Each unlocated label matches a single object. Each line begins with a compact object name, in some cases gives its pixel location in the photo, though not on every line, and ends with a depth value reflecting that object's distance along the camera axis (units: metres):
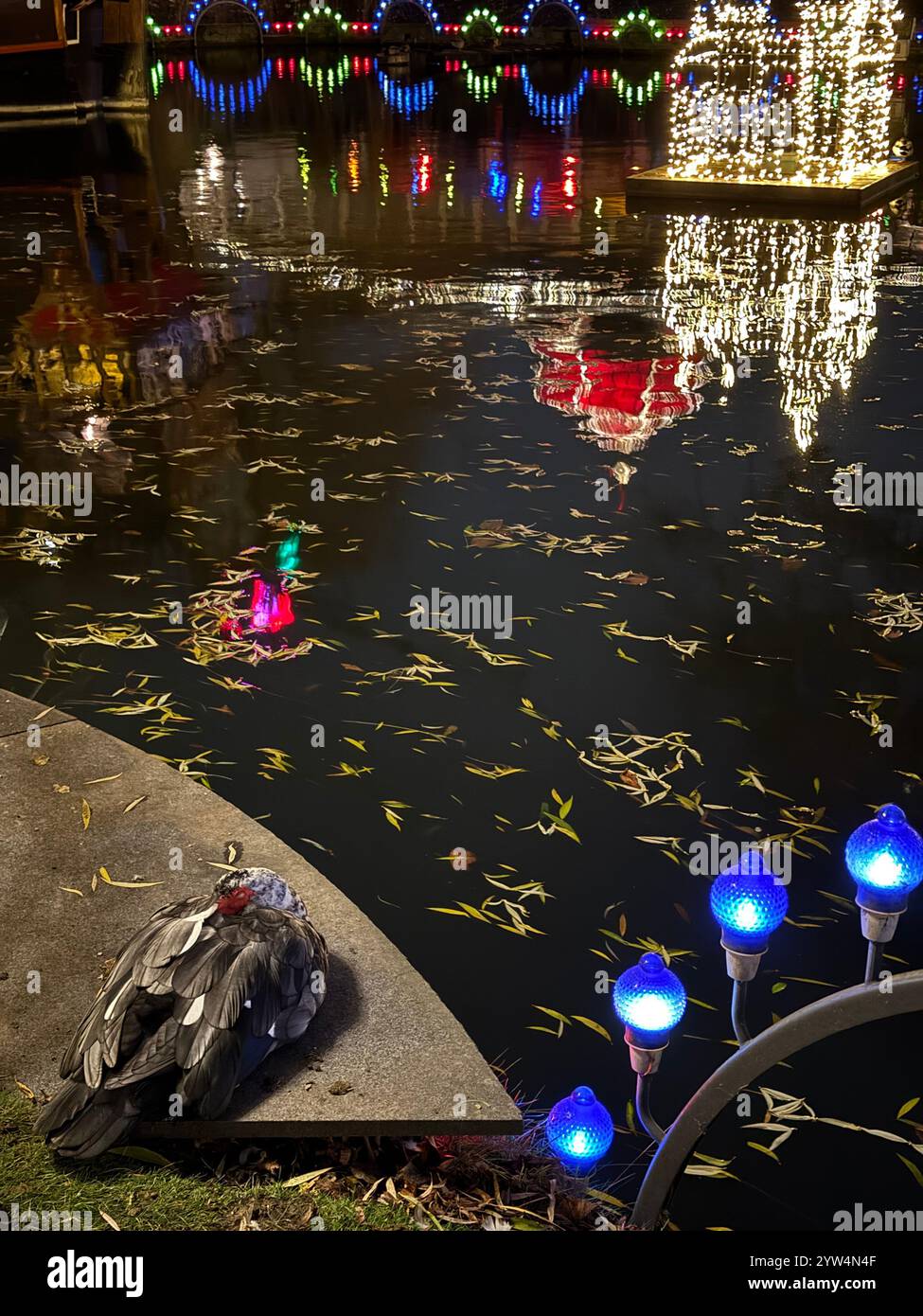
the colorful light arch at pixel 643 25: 52.34
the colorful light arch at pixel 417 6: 53.28
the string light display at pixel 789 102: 18.12
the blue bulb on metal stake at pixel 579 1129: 3.43
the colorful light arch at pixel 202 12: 53.16
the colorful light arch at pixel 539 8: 53.06
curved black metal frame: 2.33
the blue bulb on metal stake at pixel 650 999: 2.95
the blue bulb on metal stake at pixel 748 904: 2.69
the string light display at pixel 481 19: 52.75
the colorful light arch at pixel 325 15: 53.81
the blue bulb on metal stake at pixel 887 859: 2.54
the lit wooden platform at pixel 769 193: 18.41
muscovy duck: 3.36
